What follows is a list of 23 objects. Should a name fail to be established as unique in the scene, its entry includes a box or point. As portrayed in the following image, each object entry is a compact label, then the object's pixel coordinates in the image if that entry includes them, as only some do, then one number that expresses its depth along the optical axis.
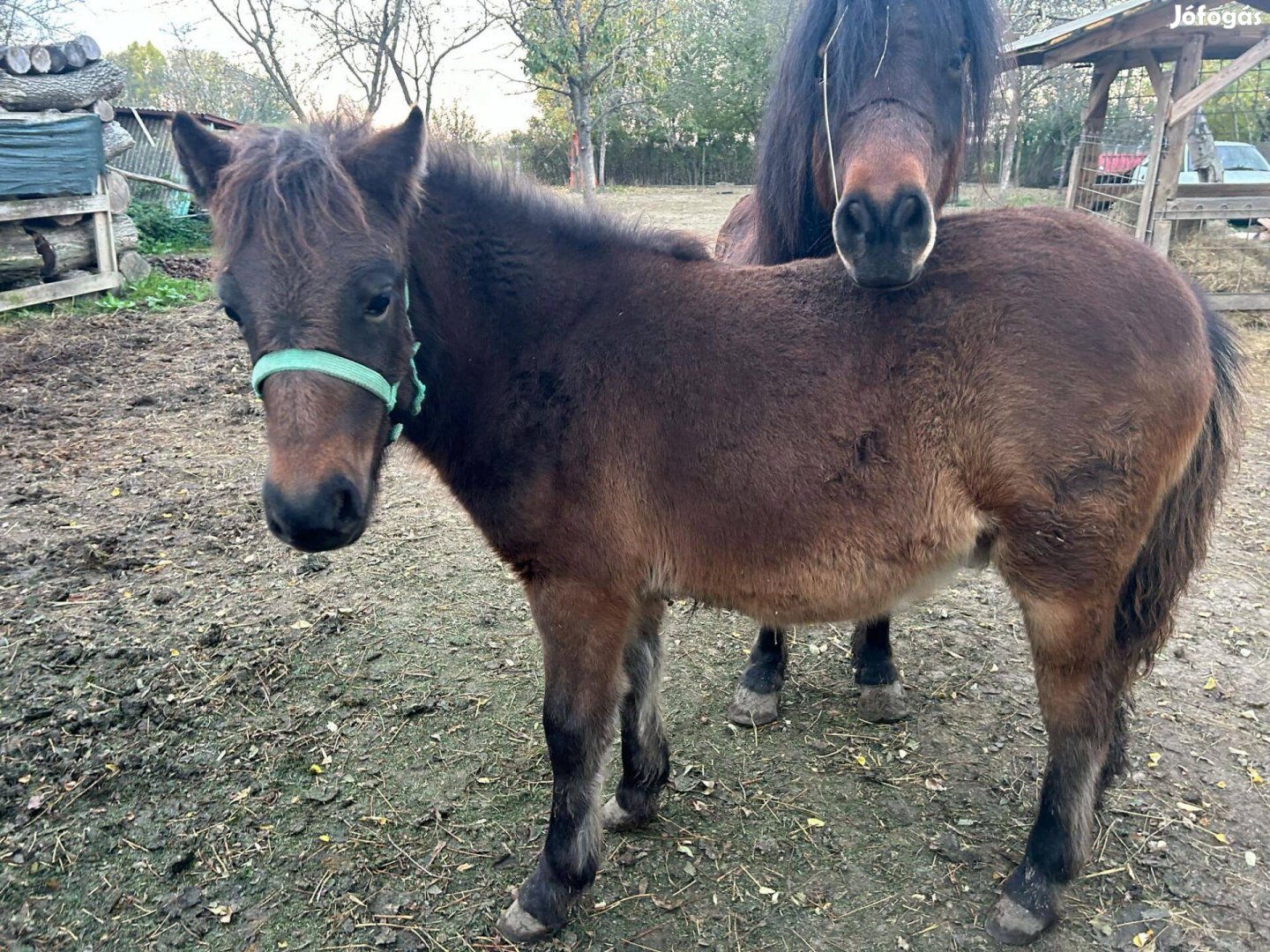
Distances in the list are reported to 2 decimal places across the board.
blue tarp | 8.48
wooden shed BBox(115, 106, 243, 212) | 15.86
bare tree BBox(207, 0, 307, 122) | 19.52
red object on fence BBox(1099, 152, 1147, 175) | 10.89
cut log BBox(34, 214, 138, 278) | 8.89
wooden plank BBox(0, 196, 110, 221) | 8.46
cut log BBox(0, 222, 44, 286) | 8.54
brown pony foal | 1.91
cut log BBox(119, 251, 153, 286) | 10.05
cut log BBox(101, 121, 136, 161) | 10.12
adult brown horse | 2.06
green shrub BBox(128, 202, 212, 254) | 13.25
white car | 13.08
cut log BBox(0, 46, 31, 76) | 8.94
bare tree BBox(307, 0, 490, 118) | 18.16
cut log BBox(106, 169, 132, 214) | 9.89
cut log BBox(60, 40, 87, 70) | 9.36
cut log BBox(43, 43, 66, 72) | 9.34
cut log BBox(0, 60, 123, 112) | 9.04
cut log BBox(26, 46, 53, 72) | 9.17
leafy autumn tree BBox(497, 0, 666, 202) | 12.46
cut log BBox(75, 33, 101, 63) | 9.42
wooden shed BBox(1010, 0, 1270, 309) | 8.68
